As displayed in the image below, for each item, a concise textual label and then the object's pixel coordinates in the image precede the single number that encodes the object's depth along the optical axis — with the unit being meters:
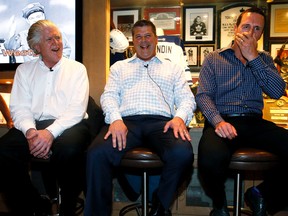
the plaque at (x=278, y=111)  2.49
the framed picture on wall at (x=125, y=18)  3.25
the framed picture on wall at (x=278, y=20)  3.01
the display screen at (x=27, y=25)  2.34
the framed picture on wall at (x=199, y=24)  3.13
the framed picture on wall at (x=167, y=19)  3.17
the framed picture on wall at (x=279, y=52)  2.87
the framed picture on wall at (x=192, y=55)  3.16
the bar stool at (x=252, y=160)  1.41
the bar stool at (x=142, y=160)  1.46
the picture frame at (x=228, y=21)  3.10
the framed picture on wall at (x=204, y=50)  3.13
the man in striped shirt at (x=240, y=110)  1.48
